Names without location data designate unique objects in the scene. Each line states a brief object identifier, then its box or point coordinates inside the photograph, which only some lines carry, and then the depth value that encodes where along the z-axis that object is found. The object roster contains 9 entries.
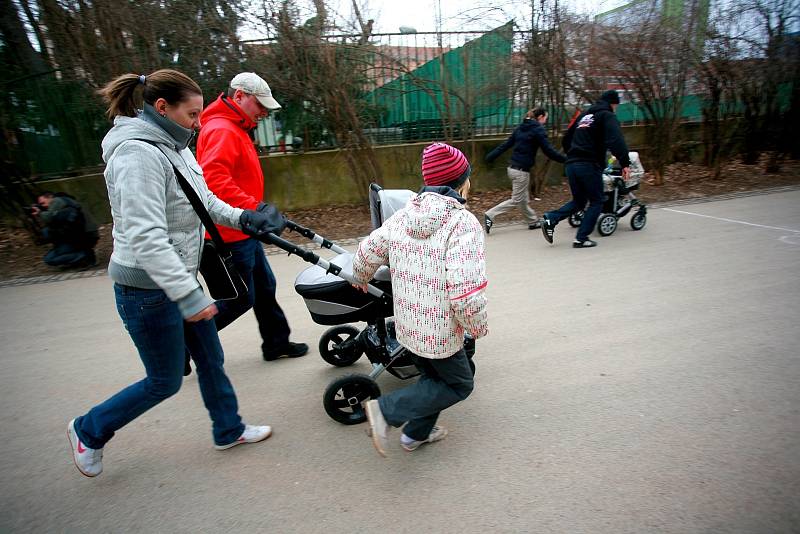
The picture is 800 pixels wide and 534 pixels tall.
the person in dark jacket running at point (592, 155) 5.98
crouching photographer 6.27
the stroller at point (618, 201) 6.72
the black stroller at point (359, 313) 2.88
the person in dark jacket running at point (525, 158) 7.23
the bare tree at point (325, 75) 7.48
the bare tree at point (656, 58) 8.88
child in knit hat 2.19
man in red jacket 3.05
